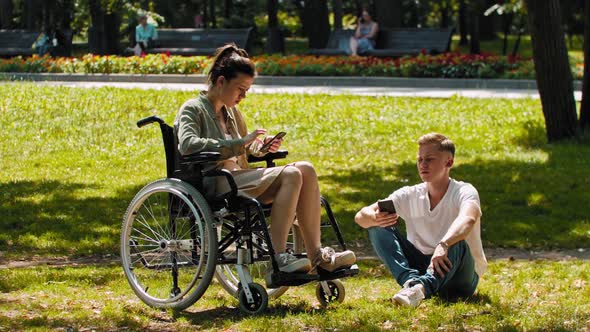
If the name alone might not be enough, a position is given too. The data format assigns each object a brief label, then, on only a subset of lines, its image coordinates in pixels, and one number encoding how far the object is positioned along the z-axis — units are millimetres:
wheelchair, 5965
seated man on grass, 5961
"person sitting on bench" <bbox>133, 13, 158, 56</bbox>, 26875
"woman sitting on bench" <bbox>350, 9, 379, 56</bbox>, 25422
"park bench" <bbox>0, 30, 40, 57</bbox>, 28312
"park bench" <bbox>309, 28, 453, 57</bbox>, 25781
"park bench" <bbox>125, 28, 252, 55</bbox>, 27766
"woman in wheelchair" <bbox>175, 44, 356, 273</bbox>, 6043
